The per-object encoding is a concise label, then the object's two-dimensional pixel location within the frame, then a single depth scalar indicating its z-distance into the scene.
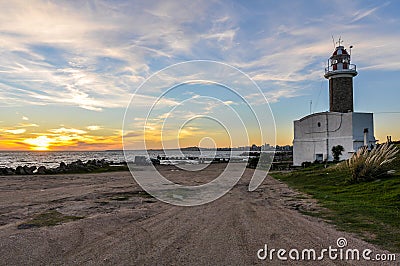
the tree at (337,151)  33.19
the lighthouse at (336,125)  33.47
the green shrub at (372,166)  15.38
